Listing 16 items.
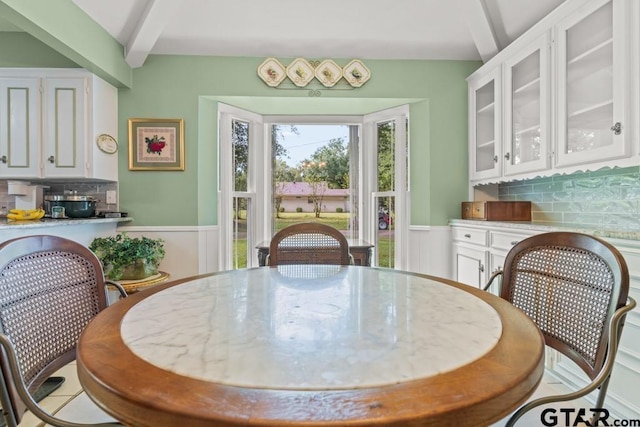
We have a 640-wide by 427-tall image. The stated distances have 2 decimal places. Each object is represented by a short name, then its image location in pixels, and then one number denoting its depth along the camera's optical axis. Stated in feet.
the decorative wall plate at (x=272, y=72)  10.29
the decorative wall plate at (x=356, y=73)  10.40
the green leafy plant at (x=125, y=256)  8.77
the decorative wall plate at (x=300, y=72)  10.32
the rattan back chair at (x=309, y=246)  6.13
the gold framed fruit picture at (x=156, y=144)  10.27
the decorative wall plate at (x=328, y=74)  10.37
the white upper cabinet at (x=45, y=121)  9.11
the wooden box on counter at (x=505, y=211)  8.96
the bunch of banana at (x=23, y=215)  8.54
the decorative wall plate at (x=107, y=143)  9.56
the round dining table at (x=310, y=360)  1.54
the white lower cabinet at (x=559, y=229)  4.91
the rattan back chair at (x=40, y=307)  2.49
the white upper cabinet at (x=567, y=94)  5.47
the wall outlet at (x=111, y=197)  10.25
